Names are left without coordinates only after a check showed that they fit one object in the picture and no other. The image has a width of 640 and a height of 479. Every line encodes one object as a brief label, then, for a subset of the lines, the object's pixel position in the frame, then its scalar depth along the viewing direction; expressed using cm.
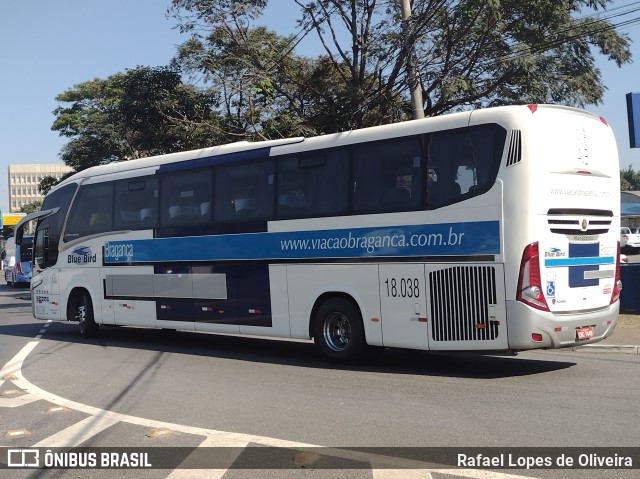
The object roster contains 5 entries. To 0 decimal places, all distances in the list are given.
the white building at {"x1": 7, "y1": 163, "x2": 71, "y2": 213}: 15825
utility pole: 1578
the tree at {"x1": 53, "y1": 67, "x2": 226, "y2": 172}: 2366
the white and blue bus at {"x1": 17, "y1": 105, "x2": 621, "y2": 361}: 927
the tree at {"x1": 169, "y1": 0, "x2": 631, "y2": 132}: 1858
